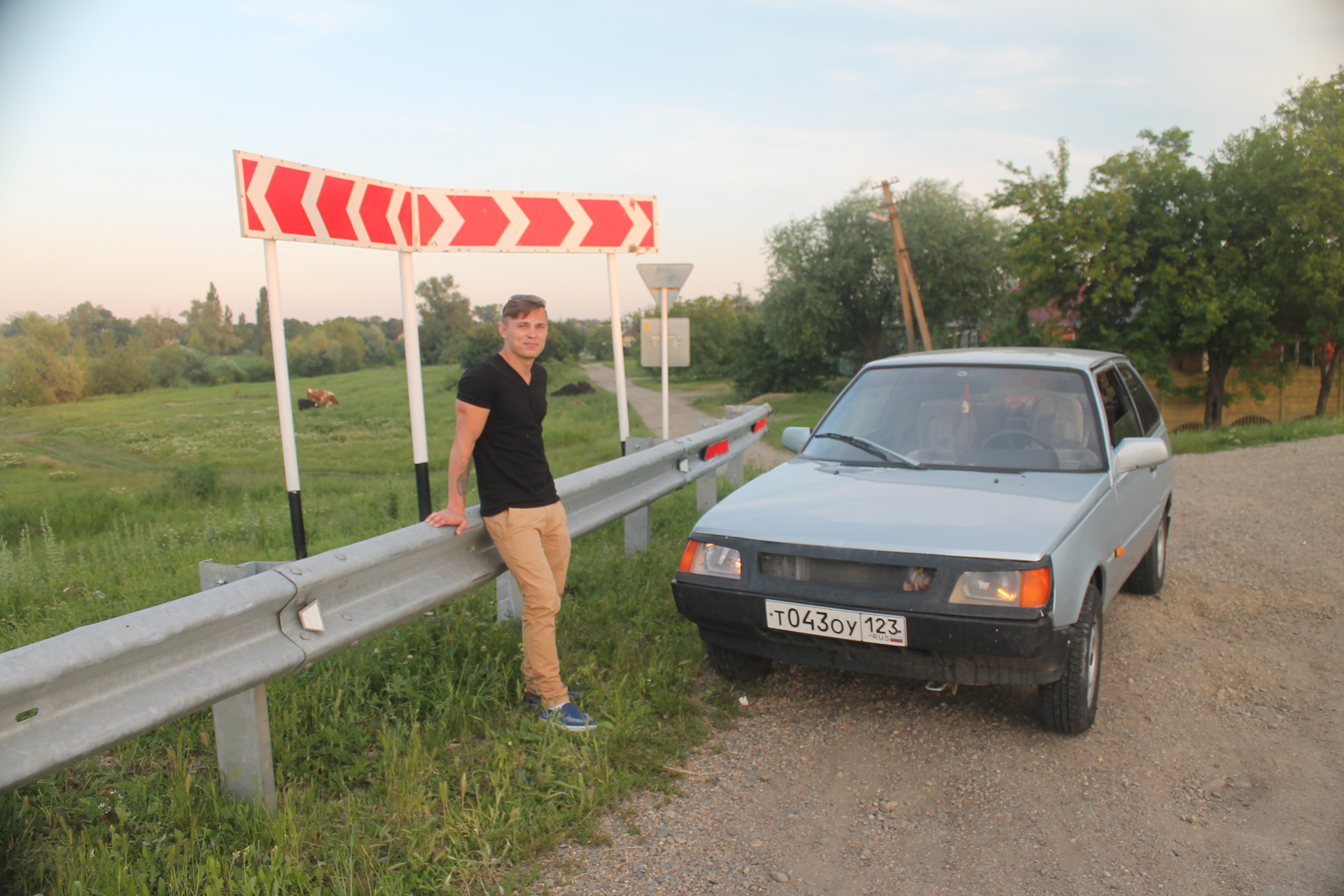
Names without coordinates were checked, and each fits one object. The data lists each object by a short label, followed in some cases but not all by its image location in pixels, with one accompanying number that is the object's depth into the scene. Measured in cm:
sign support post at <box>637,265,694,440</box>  772
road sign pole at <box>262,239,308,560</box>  459
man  362
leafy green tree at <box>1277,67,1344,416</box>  2477
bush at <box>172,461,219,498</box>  1149
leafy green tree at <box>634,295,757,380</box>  6047
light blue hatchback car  330
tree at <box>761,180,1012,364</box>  3678
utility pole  2783
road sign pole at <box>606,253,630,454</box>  654
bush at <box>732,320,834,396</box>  4319
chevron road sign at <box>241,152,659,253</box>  445
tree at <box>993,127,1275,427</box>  2642
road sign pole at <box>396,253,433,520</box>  524
